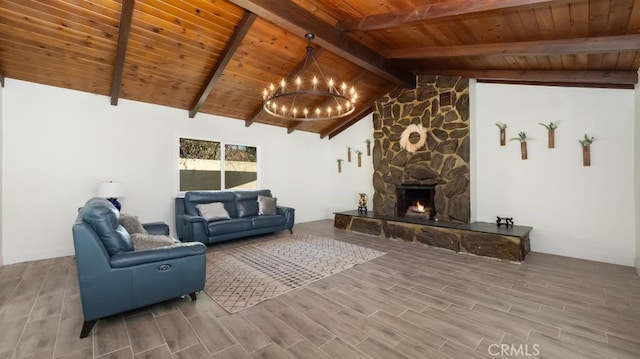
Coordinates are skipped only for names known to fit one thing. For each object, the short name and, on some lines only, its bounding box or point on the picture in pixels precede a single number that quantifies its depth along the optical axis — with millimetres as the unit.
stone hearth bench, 4051
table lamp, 4207
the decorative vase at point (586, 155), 4051
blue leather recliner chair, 2213
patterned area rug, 3006
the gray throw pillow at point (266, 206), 5918
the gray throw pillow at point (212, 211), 5109
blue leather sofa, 4883
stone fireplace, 5141
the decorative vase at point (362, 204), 6629
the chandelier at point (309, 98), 3711
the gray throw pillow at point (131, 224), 3082
